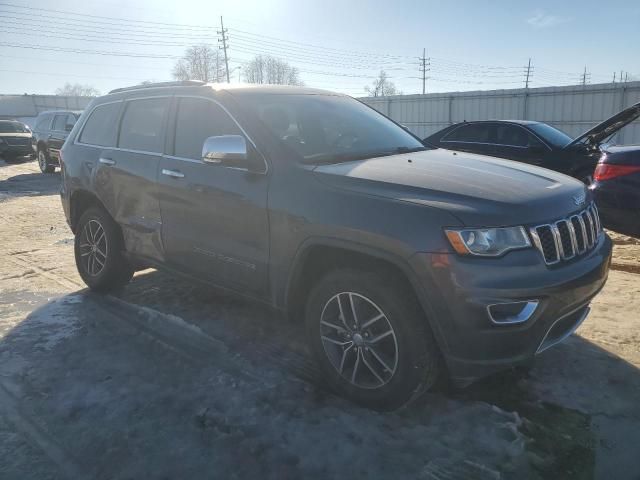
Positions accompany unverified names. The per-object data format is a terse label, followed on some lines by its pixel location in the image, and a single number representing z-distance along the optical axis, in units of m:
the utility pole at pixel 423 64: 75.62
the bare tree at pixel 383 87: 74.31
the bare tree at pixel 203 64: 64.44
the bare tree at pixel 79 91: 89.88
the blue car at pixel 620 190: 4.51
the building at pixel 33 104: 49.94
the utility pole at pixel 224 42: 64.31
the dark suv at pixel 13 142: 19.64
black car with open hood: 7.57
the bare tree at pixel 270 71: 72.94
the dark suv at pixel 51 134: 15.00
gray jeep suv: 2.40
